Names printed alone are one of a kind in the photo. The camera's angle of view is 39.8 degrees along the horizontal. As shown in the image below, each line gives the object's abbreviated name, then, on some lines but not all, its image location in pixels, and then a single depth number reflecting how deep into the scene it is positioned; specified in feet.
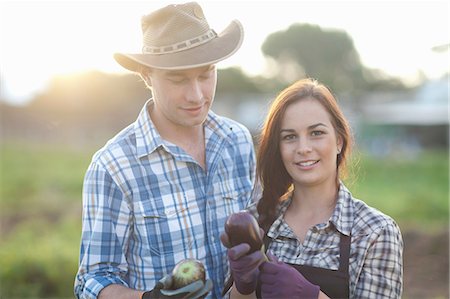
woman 7.06
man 8.08
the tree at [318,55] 136.46
